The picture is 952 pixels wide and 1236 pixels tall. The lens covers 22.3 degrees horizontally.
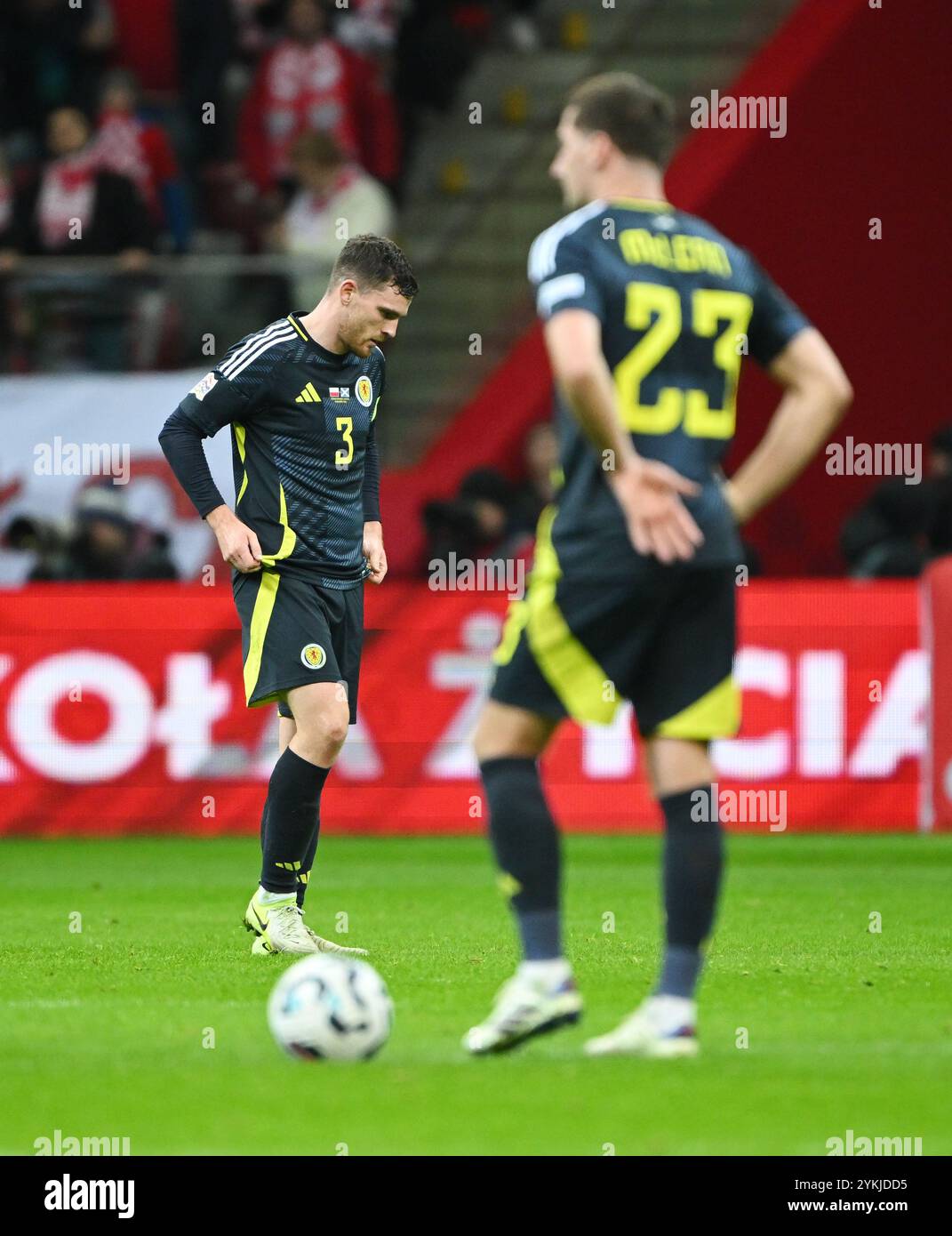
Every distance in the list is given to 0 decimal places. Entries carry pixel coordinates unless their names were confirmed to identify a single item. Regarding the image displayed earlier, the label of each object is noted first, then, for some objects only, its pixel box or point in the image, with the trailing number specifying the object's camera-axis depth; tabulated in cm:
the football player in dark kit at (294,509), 773
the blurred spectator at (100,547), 1405
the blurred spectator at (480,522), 1402
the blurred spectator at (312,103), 1606
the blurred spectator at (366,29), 1744
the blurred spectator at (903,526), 1409
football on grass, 543
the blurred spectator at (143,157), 1594
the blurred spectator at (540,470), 1423
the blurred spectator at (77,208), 1522
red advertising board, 1304
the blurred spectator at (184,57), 1695
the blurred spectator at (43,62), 1725
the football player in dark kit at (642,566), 522
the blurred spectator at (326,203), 1531
